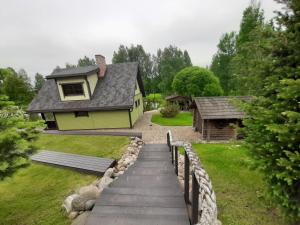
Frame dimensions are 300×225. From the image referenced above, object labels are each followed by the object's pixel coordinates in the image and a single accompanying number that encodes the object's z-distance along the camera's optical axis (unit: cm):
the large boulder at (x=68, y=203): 479
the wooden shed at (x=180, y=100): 2955
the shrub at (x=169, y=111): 2150
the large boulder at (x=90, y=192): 482
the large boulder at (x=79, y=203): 466
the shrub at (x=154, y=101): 3090
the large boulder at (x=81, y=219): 412
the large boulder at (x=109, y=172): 669
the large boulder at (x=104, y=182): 585
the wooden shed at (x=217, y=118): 1220
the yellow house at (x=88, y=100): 1508
